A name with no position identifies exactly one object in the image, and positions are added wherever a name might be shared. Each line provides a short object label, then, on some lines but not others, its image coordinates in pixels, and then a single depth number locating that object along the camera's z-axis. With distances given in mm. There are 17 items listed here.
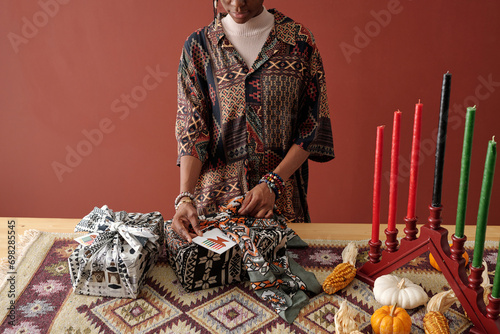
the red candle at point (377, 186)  991
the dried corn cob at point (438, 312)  902
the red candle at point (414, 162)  910
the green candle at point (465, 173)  801
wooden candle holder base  892
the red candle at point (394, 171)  957
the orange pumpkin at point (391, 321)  896
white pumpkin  991
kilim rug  955
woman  1355
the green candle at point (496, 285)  854
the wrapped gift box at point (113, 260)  1046
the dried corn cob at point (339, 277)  1055
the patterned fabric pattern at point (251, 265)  1044
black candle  837
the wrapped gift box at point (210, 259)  1066
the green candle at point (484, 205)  783
